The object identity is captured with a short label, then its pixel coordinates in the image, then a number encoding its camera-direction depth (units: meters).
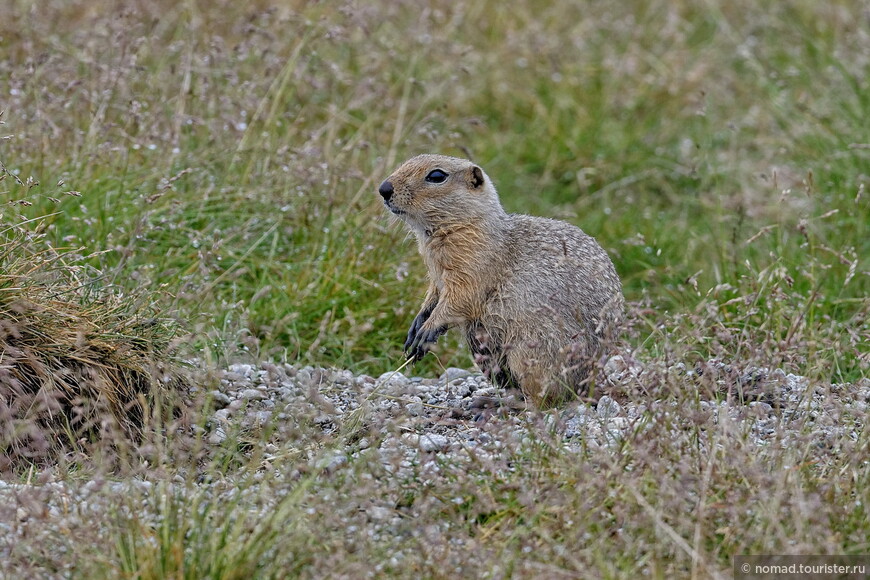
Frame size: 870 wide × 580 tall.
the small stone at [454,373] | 11.19
